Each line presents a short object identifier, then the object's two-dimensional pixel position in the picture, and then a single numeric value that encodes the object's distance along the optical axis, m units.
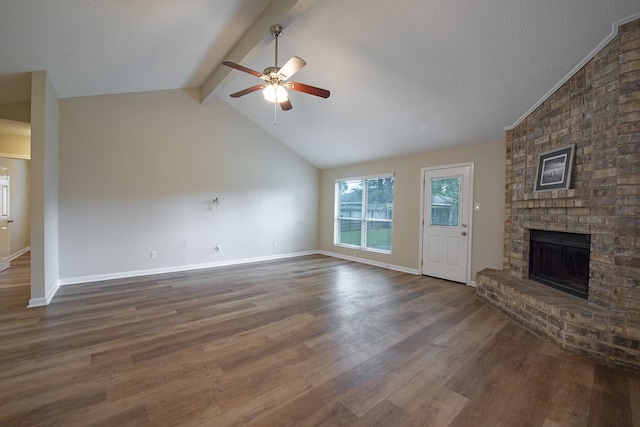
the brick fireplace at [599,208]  2.20
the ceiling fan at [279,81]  2.63
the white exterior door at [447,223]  4.53
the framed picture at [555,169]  2.87
